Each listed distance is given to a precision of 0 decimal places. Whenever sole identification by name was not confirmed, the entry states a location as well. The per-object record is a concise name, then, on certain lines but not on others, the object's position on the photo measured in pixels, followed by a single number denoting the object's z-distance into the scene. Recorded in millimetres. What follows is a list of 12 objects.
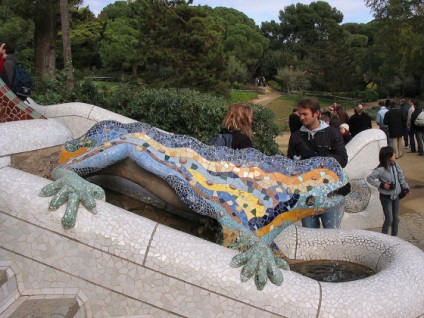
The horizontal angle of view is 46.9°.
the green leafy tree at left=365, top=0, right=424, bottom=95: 20391
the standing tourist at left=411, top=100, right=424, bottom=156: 12414
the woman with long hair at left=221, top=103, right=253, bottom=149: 4285
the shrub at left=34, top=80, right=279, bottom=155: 7949
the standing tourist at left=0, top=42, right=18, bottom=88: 5219
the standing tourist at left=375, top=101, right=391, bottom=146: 12398
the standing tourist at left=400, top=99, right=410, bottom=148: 11883
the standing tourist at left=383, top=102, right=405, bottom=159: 11578
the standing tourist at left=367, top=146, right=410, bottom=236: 5672
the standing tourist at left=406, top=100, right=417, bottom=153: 12796
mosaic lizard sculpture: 3766
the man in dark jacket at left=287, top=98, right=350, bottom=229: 4344
